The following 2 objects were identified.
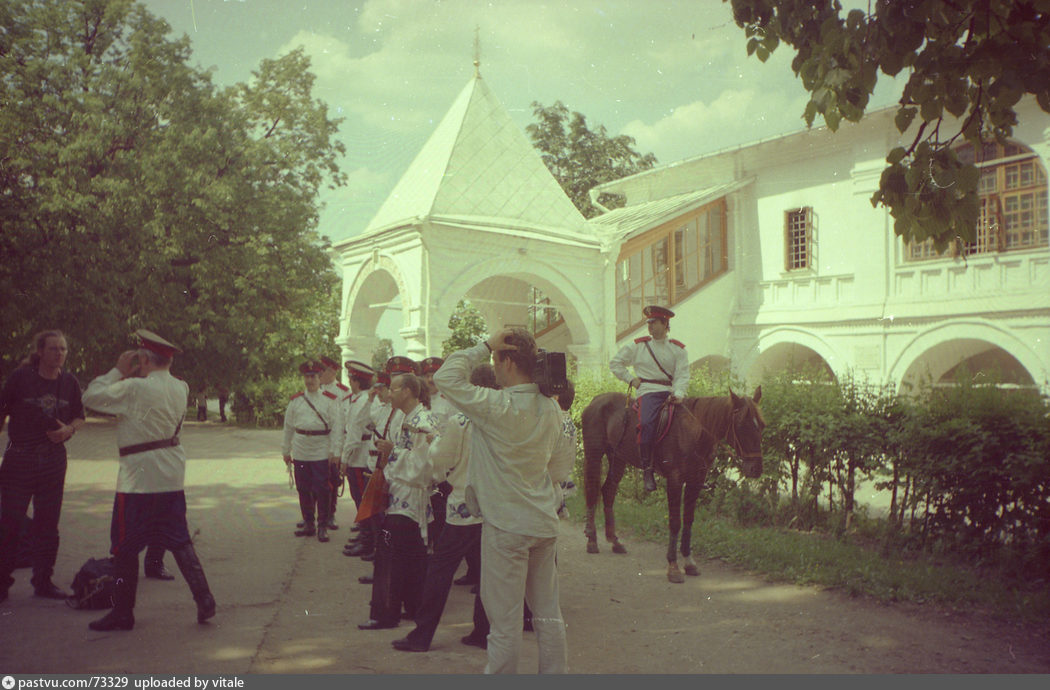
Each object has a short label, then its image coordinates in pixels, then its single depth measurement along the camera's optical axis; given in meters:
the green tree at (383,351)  46.99
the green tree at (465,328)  25.31
